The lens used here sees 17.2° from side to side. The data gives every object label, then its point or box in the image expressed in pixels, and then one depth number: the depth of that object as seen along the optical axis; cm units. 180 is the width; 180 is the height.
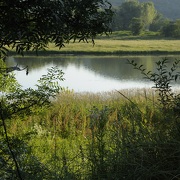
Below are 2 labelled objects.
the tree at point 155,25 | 13349
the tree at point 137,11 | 12944
